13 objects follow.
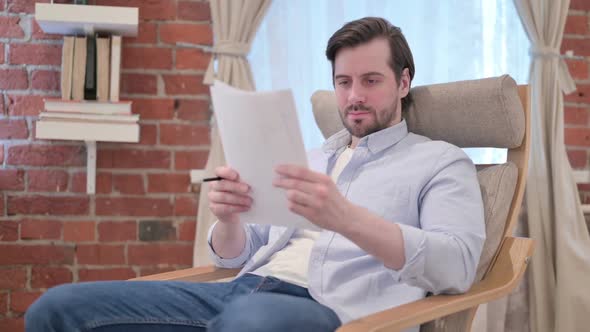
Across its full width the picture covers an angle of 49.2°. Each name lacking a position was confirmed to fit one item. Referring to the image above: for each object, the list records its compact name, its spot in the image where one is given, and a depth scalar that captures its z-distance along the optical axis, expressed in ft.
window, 7.73
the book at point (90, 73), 6.81
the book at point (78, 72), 6.80
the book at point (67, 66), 6.78
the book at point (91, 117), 6.70
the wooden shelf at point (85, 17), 6.54
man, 3.55
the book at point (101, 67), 6.86
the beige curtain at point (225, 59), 7.32
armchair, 4.31
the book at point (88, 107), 6.71
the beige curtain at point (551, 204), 7.37
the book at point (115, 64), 6.88
